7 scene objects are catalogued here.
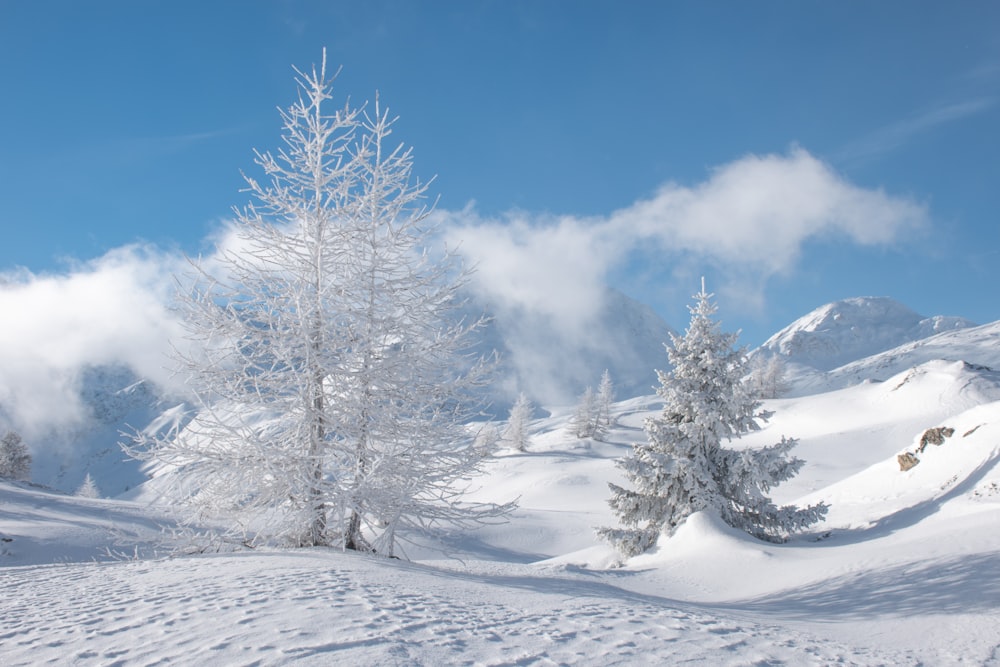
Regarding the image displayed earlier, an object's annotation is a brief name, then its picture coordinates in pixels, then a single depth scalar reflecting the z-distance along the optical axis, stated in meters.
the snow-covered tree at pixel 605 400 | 66.06
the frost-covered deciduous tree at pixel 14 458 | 45.69
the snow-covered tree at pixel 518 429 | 59.56
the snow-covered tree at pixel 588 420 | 64.56
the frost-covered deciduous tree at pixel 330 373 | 8.55
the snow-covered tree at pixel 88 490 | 57.66
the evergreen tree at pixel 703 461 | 15.62
